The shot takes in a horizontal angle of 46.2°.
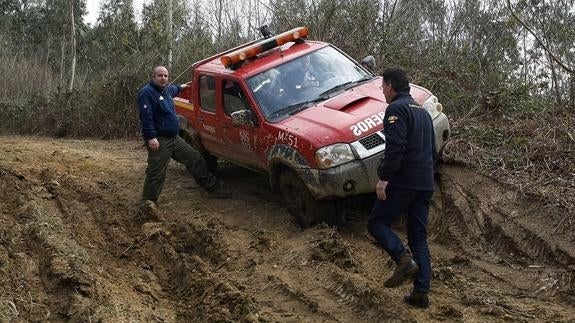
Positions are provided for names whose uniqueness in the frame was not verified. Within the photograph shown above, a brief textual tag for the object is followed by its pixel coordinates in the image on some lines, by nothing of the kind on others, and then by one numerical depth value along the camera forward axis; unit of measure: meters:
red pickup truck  6.82
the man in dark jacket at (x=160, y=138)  8.09
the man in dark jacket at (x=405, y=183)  5.12
